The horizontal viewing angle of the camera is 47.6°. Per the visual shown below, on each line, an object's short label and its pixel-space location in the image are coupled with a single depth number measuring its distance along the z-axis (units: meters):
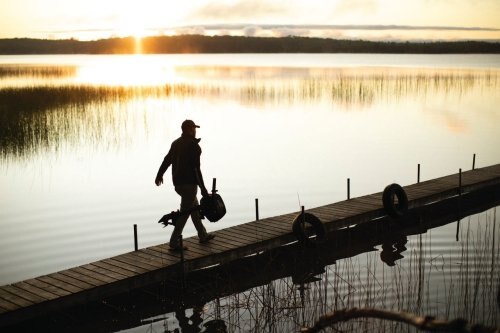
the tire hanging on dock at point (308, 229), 9.95
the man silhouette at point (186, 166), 8.12
